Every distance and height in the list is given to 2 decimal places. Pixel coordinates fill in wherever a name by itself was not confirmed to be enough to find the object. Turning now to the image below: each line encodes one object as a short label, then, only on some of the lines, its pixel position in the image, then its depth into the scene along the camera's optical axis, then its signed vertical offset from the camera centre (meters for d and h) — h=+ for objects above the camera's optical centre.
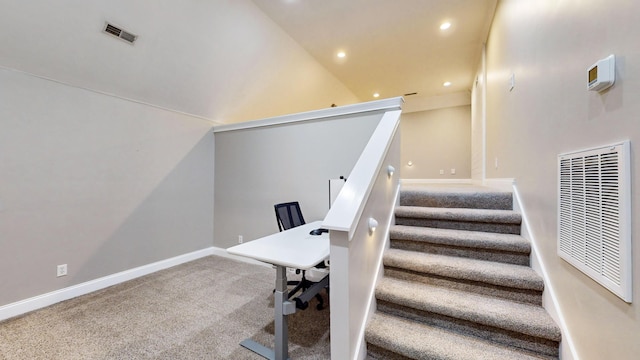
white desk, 1.56 -0.52
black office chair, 2.45 -0.44
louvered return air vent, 0.87 -0.14
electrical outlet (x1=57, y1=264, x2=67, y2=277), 2.44 -0.93
